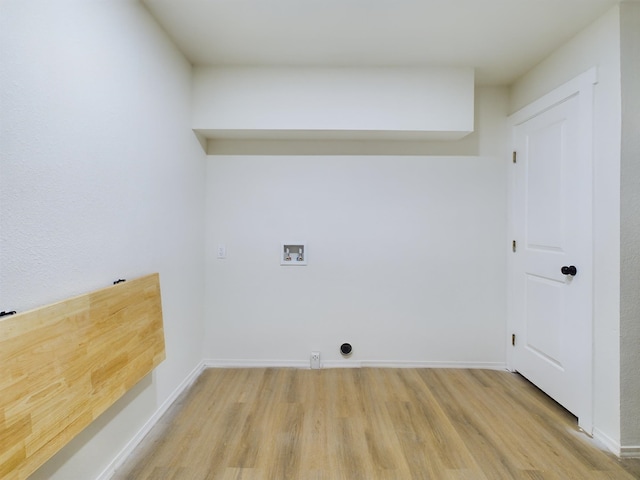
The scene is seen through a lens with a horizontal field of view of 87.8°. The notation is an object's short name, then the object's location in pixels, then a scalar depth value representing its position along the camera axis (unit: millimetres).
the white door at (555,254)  2070
